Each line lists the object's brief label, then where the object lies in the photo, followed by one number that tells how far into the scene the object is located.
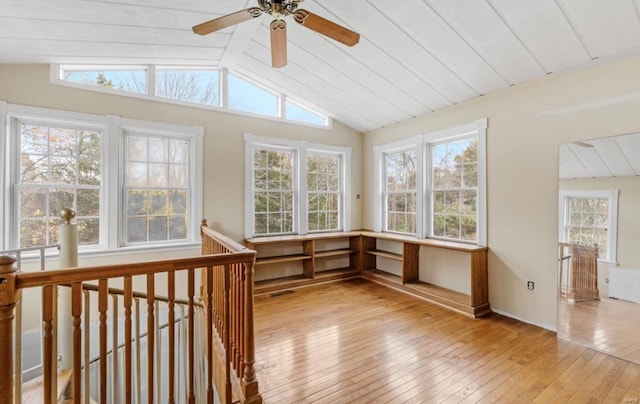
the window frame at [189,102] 3.38
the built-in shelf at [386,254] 4.68
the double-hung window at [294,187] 4.67
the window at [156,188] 3.79
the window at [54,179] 3.25
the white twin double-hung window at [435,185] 3.93
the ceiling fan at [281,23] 1.97
